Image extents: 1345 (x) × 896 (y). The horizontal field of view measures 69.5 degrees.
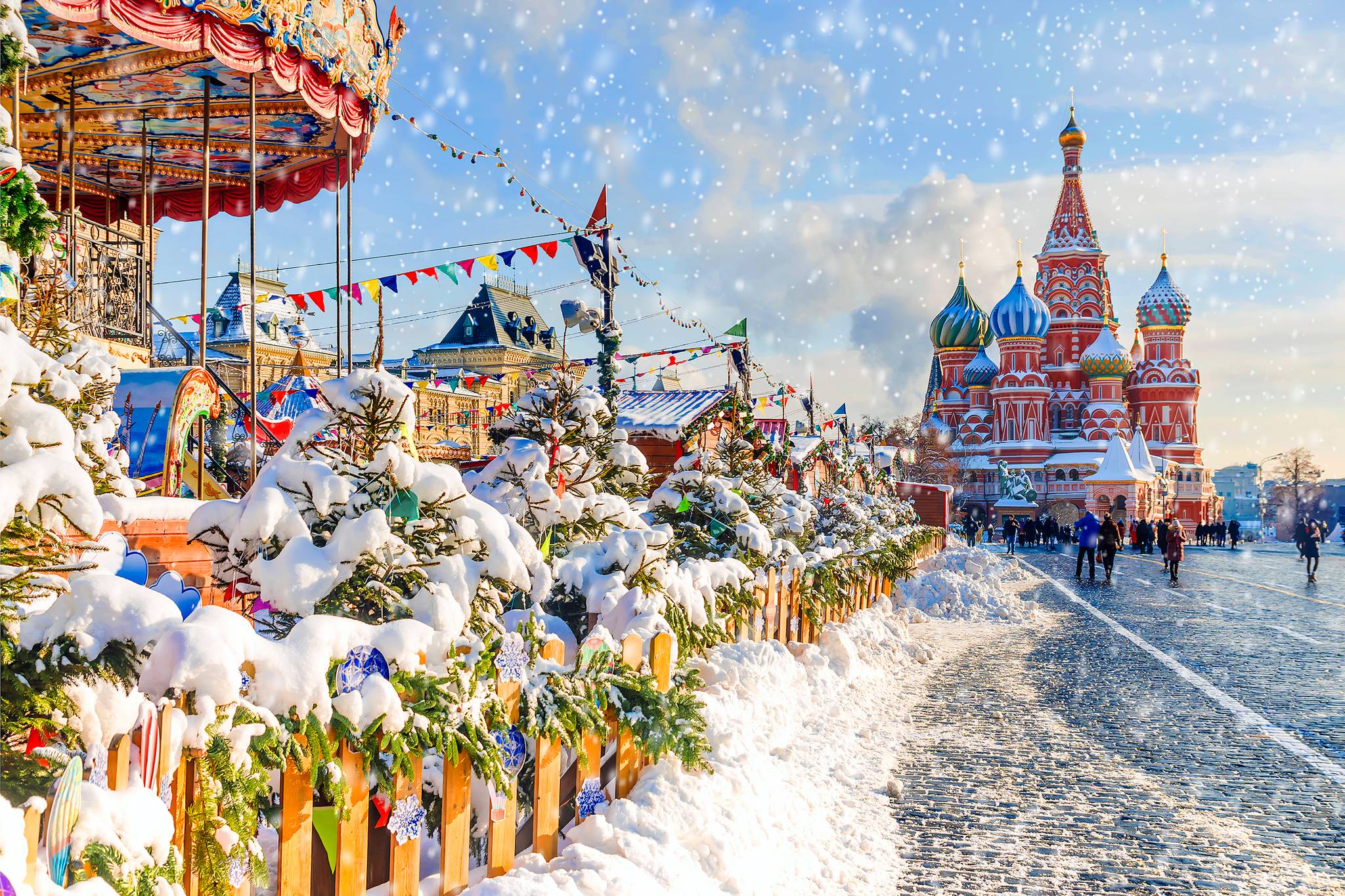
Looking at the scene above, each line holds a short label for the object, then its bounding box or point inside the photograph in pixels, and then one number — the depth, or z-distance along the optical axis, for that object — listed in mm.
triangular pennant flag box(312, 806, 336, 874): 2965
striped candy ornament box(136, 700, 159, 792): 2354
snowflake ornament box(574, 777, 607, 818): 4051
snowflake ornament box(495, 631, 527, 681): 3738
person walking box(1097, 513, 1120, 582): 21547
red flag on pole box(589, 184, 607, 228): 12602
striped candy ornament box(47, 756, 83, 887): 2111
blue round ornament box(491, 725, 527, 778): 3654
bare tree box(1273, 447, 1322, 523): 81812
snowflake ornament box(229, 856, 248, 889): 2602
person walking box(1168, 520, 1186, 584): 21241
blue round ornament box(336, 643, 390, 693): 3033
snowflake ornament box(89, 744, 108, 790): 2303
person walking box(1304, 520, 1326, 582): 22562
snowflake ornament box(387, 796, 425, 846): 3143
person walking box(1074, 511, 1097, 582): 22203
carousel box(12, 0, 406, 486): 6906
